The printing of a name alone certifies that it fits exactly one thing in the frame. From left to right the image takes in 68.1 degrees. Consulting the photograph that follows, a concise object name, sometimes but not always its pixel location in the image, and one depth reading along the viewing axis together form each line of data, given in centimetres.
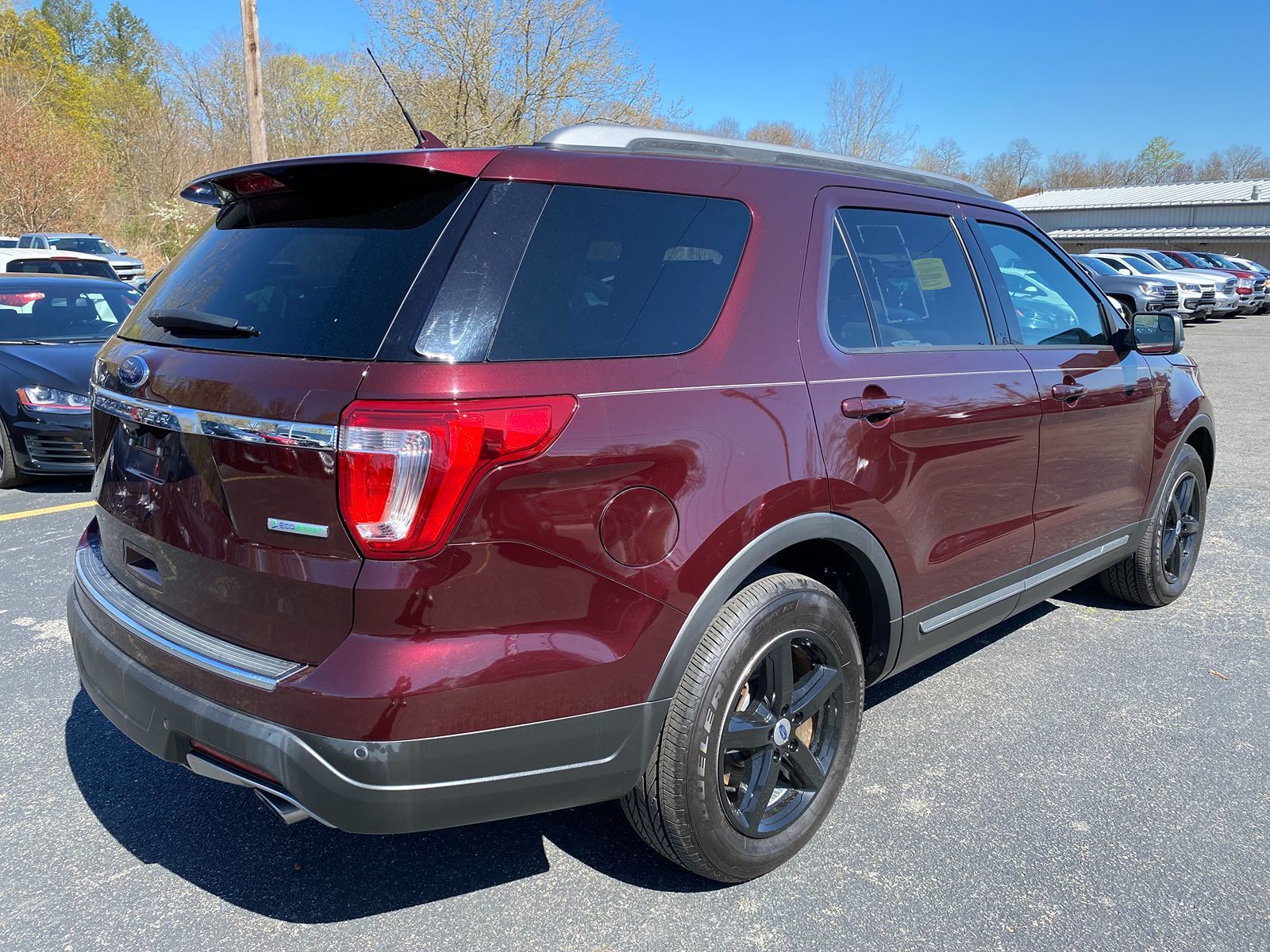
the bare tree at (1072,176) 8762
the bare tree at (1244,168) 8175
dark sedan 668
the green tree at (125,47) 5688
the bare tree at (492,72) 2303
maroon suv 193
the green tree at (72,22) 6181
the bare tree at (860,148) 3556
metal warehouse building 5162
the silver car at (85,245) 2253
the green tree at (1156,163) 8688
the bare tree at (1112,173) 8656
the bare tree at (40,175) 3069
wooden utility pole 1394
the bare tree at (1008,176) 7838
